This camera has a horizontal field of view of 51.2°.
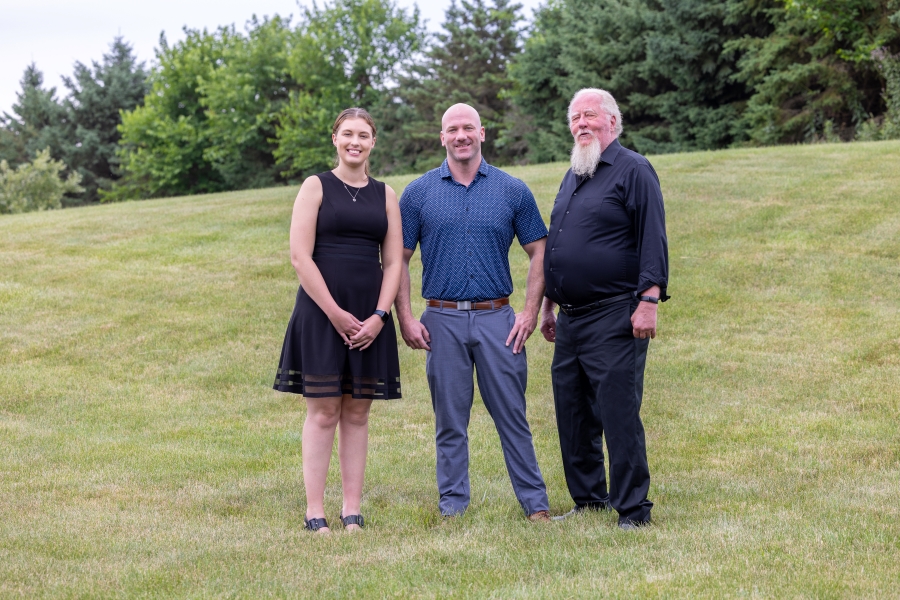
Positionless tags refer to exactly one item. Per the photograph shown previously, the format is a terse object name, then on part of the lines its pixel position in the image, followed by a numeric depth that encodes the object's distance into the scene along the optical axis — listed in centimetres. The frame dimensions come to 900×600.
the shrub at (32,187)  3775
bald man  532
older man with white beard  496
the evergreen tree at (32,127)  5644
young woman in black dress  501
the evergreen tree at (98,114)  5638
